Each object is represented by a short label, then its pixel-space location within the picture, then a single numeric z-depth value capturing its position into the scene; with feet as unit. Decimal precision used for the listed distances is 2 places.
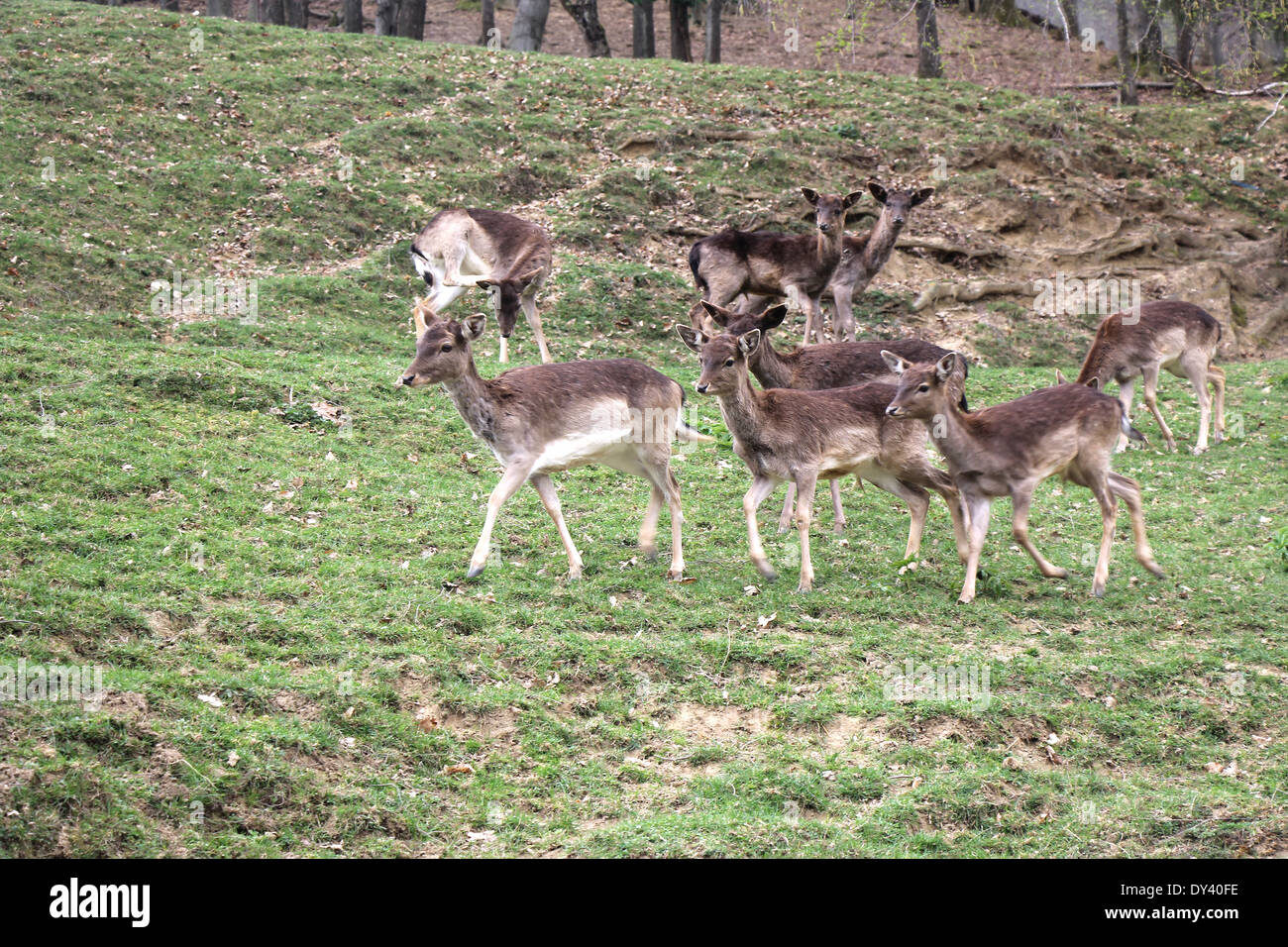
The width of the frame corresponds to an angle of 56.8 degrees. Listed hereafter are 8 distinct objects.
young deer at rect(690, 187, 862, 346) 56.90
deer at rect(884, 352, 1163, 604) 33.32
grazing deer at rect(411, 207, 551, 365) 53.83
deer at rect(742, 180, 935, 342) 58.23
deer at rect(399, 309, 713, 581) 33.40
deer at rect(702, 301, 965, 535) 39.09
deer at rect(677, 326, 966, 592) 33.78
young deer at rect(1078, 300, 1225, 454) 49.01
